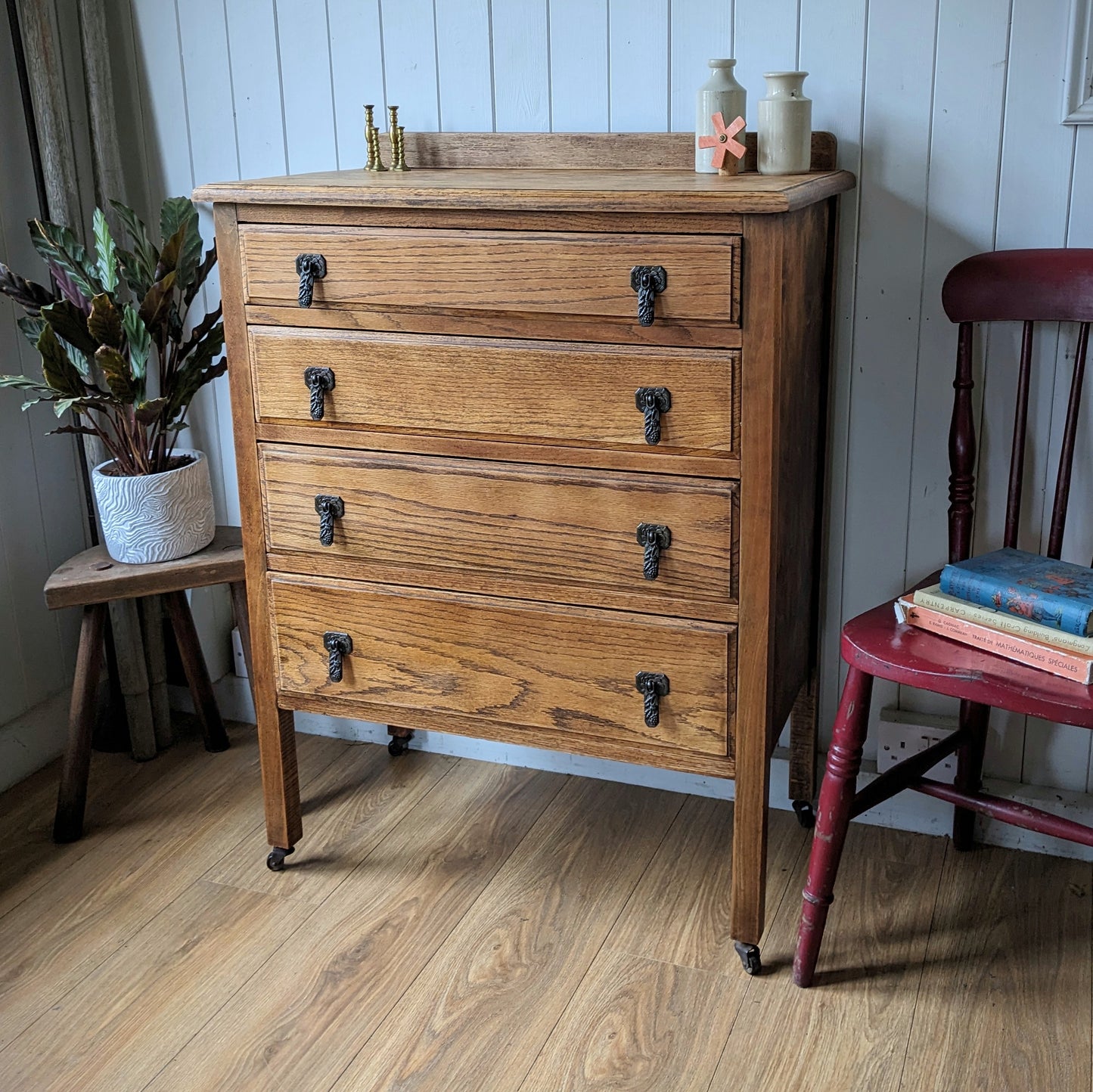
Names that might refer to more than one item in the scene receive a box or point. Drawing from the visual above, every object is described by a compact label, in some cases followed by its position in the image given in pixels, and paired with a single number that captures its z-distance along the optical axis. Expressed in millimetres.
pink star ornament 1713
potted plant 1954
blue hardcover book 1496
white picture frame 1665
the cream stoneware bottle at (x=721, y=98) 1723
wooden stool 2064
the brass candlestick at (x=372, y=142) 1968
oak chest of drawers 1539
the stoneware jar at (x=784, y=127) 1702
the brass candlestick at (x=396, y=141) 1955
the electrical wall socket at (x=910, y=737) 2010
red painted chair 1480
